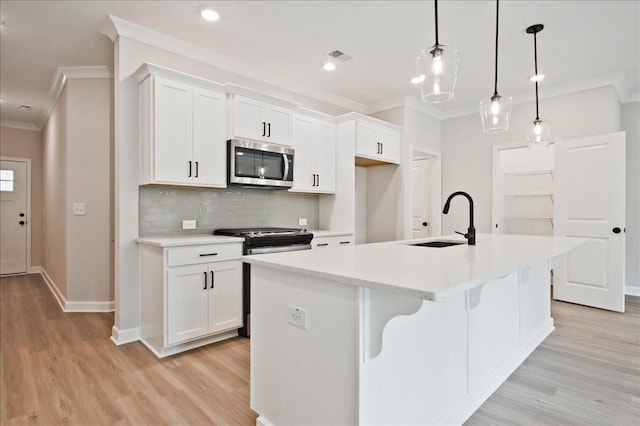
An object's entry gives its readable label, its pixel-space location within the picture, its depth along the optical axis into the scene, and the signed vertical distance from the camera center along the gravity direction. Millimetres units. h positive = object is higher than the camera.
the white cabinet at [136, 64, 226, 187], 2920 +714
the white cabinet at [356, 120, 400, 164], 4457 +912
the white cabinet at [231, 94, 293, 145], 3367 +914
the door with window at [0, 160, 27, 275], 6039 -95
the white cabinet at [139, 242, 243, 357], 2693 -675
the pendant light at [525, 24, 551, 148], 3110 +731
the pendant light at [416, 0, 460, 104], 1841 +751
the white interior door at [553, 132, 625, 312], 3934 -62
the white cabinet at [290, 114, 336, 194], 4027 +680
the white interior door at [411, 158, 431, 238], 5848 +210
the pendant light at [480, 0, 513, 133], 2496 +709
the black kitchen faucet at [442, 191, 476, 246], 2371 -152
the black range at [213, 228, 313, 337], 3121 -285
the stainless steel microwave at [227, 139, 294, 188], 3354 +478
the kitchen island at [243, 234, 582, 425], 1300 -544
